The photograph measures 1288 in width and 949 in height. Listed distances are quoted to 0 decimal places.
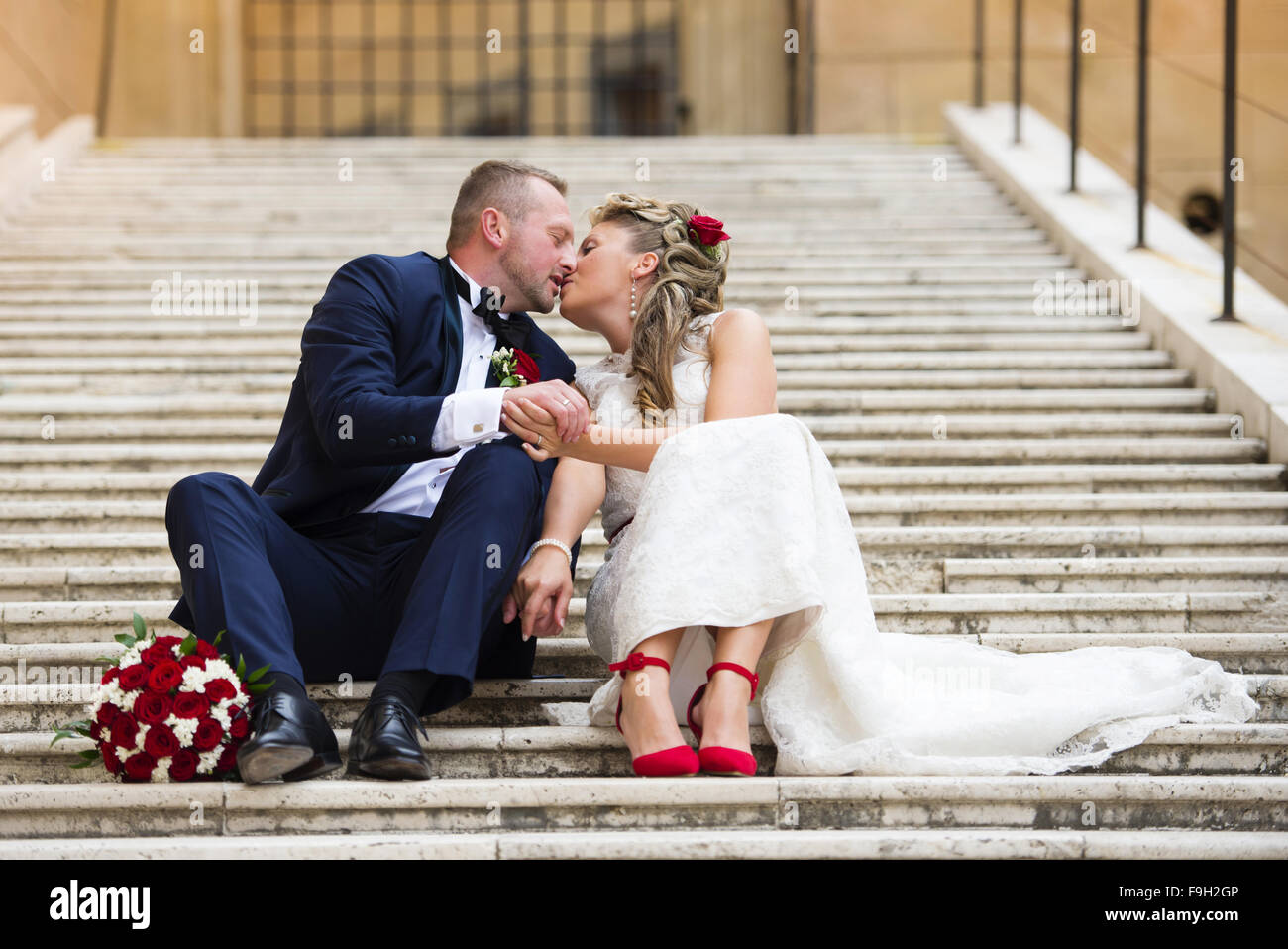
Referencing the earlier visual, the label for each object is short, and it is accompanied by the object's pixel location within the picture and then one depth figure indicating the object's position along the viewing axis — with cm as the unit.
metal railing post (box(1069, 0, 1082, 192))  698
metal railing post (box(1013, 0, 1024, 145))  820
